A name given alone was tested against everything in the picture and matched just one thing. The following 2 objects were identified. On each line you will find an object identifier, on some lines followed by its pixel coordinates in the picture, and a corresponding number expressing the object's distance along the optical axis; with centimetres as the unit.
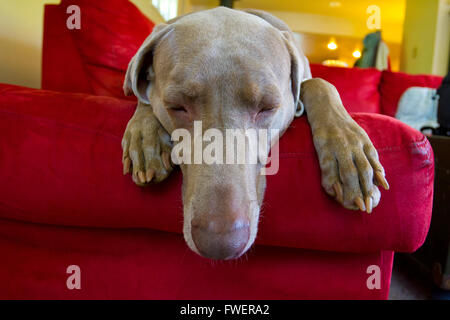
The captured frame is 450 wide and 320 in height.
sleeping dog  80
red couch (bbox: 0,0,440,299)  96
